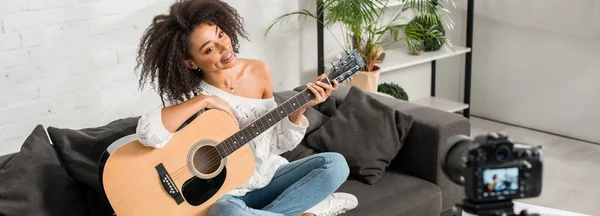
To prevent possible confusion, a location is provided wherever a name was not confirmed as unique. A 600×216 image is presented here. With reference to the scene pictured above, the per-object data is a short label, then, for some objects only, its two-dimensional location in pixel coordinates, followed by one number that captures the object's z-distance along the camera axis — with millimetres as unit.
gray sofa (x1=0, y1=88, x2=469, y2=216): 2500
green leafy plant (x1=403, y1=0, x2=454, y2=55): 4025
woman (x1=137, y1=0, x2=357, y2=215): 2525
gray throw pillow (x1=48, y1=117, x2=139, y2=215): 2602
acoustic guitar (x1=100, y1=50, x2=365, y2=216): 2467
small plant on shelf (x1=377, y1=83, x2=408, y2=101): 4281
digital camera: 1431
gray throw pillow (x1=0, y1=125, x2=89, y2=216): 2459
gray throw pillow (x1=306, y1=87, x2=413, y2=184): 3037
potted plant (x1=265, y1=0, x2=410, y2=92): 3736
